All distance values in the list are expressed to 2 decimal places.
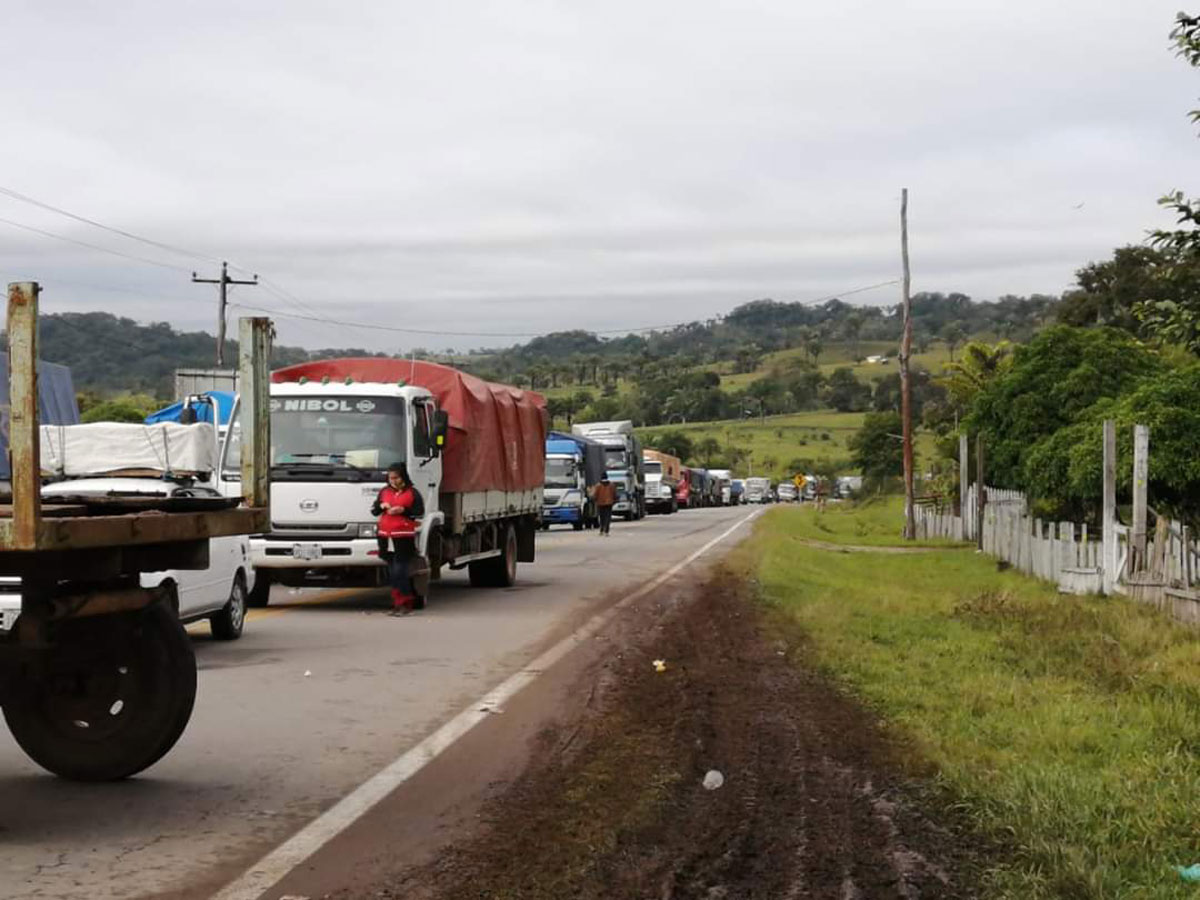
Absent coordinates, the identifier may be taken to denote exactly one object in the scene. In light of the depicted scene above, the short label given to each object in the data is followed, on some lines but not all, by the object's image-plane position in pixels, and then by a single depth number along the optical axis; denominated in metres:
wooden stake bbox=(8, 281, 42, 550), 5.97
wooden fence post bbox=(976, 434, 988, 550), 37.38
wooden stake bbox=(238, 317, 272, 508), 7.93
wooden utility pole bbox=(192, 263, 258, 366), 61.53
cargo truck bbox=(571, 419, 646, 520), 61.41
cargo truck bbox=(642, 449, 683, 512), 76.12
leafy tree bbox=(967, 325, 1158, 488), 34.44
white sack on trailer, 11.09
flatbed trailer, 6.96
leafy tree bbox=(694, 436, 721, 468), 157.00
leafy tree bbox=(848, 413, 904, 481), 92.88
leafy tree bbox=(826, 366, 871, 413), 170.88
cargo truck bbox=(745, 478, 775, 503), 121.69
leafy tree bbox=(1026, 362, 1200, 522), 24.47
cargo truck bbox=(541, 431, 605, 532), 51.09
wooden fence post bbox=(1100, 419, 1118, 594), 20.84
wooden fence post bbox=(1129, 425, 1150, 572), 19.14
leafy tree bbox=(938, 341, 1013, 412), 54.69
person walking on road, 43.67
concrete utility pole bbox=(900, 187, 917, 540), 45.22
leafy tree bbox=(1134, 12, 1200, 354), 9.26
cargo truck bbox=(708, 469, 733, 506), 109.19
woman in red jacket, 18.05
